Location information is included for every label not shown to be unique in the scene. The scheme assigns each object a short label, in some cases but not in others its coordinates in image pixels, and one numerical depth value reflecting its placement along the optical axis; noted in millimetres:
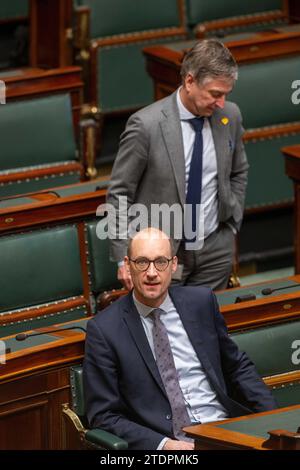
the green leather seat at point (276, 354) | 13462
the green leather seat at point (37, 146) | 14931
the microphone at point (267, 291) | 13638
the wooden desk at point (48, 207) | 14063
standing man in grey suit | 13594
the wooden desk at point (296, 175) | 14680
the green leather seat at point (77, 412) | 13109
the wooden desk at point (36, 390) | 13144
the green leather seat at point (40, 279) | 14009
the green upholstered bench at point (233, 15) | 16258
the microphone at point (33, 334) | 13292
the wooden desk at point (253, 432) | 12536
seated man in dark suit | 13014
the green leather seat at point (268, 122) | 15200
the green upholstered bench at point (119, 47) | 16007
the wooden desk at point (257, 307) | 13450
